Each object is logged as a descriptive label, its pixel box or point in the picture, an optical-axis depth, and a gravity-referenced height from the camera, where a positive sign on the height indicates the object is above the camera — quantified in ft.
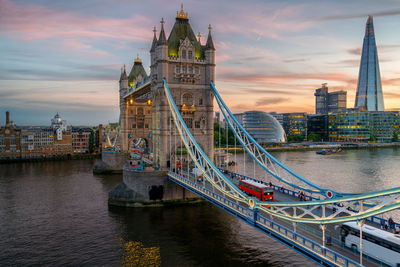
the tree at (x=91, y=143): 406.41 -7.10
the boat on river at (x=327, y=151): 406.95 -23.67
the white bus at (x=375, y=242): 60.18 -22.17
